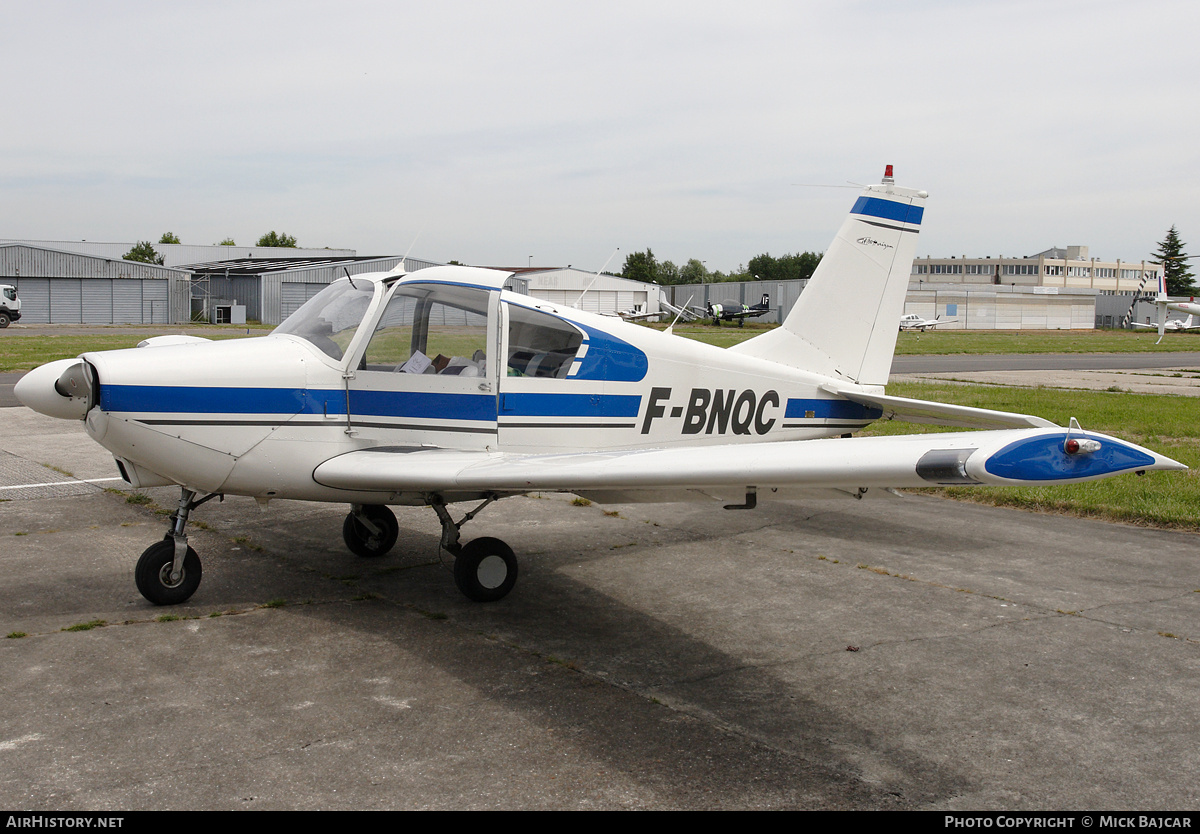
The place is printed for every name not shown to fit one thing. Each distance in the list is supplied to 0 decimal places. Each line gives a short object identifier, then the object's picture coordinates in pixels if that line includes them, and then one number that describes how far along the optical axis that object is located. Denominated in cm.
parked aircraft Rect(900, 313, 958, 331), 7081
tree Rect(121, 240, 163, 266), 9362
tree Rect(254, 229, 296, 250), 11423
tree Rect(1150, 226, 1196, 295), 11012
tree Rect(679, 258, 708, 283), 14162
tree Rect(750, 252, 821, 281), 13562
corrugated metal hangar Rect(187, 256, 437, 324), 6153
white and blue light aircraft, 509
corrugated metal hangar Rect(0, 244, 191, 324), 6053
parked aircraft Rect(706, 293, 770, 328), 6692
